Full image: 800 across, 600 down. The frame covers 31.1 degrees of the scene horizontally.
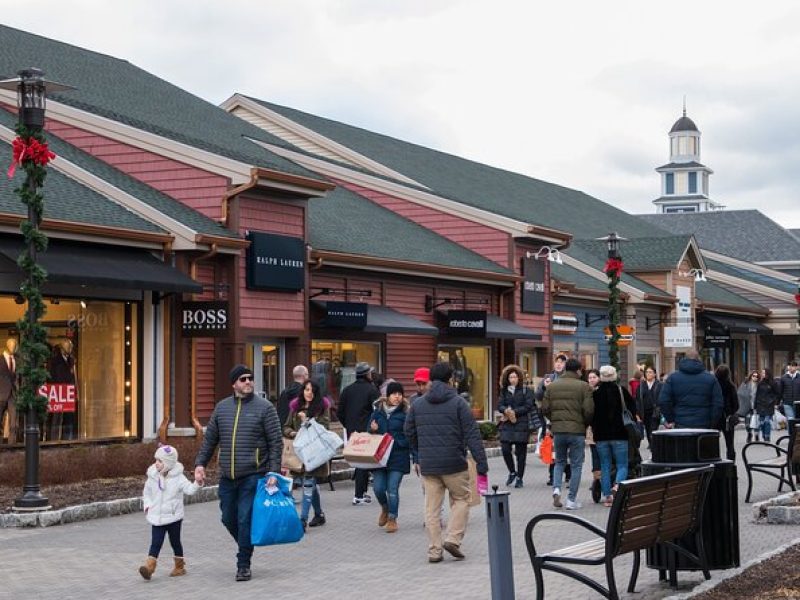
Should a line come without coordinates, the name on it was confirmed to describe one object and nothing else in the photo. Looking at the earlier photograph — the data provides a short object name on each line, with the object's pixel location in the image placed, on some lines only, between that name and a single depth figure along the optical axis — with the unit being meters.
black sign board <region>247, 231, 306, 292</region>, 26.11
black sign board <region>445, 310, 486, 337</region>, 33.88
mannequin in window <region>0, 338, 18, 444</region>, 22.56
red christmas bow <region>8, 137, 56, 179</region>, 16.73
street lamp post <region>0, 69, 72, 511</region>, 16.75
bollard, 9.31
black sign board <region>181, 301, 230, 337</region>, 24.75
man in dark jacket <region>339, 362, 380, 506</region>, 18.08
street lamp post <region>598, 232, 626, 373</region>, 34.03
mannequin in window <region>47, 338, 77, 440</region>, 23.56
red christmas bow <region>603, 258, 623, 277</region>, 34.62
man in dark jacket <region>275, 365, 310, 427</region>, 17.27
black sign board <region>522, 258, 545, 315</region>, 37.59
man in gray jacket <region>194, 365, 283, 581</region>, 12.30
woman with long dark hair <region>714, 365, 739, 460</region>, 21.27
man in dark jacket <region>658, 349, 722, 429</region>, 17.75
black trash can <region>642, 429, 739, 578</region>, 11.51
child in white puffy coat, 12.24
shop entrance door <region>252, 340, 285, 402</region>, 27.33
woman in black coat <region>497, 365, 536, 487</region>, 20.22
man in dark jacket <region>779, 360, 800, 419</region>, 31.00
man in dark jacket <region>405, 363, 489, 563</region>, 13.21
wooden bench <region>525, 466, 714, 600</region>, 9.84
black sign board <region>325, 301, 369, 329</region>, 28.86
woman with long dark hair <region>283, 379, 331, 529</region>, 15.81
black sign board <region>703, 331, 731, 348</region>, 52.91
